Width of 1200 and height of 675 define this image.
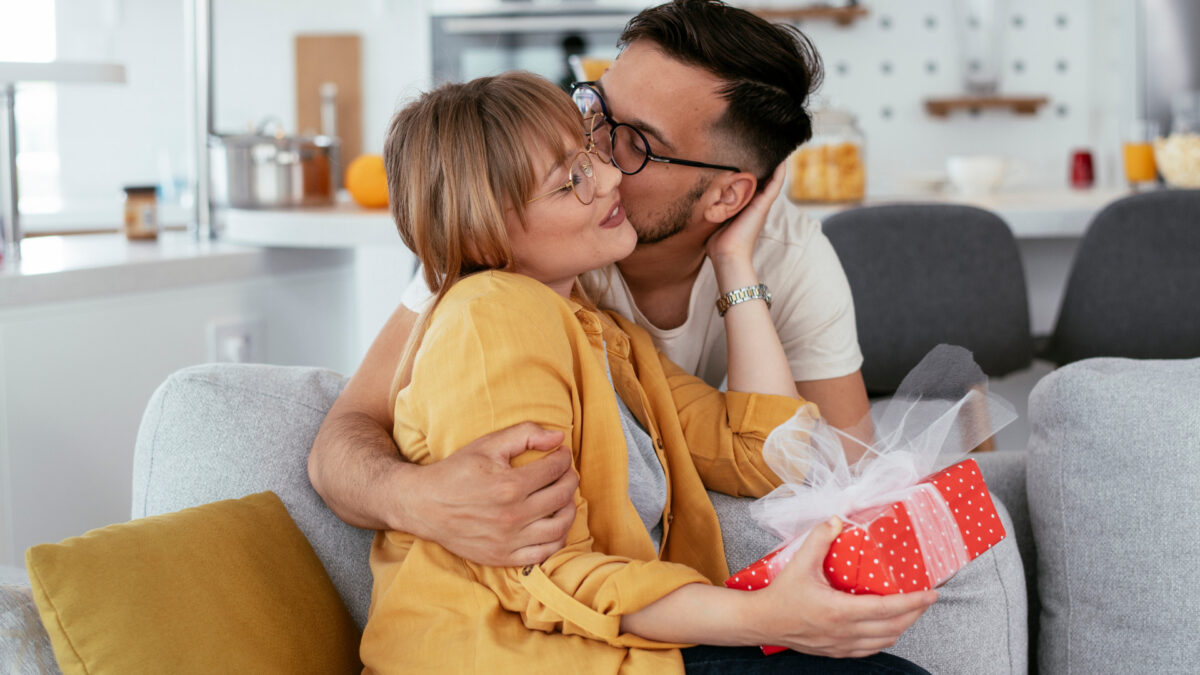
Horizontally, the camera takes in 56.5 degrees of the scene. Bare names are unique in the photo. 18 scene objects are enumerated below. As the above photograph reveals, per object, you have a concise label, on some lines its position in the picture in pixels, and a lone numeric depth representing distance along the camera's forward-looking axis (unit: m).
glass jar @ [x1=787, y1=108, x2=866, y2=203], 2.79
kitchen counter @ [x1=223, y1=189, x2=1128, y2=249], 2.51
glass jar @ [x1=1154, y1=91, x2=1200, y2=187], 2.76
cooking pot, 2.69
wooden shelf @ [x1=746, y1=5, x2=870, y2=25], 4.43
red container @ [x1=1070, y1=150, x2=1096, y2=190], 3.68
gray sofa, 1.31
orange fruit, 2.69
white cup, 3.18
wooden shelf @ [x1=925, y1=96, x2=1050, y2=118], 4.51
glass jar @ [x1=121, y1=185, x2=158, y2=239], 2.70
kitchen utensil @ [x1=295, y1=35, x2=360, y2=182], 5.36
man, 1.44
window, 5.21
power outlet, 2.47
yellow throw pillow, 1.00
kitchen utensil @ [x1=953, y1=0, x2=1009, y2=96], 4.53
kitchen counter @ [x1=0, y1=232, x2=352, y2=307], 2.03
